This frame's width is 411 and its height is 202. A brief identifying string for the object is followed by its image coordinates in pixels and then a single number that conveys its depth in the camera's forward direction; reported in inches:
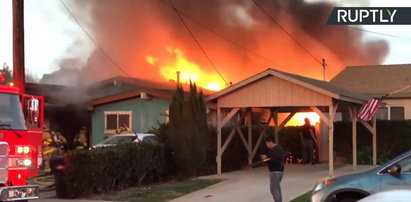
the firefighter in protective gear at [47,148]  717.3
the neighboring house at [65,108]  877.2
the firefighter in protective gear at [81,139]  882.8
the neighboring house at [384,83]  800.9
